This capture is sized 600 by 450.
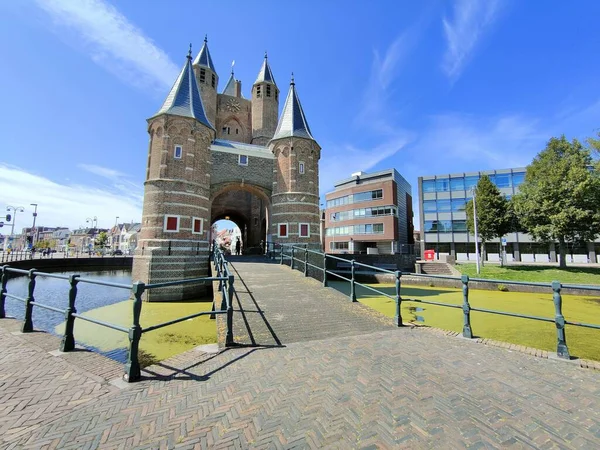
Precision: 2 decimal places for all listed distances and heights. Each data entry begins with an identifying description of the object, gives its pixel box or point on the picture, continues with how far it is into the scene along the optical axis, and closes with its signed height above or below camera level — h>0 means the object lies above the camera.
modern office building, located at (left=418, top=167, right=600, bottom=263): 33.56 +2.97
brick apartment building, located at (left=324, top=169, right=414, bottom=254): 38.50 +5.06
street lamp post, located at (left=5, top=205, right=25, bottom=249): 36.41 +4.47
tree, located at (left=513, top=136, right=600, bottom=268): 20.39 +4.15
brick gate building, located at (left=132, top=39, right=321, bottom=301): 16.16 +4.41
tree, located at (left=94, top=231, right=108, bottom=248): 67.22 +0.79
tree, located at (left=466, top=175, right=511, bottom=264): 25.16 +3.35
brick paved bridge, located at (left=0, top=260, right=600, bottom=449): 2.11 -1.48
